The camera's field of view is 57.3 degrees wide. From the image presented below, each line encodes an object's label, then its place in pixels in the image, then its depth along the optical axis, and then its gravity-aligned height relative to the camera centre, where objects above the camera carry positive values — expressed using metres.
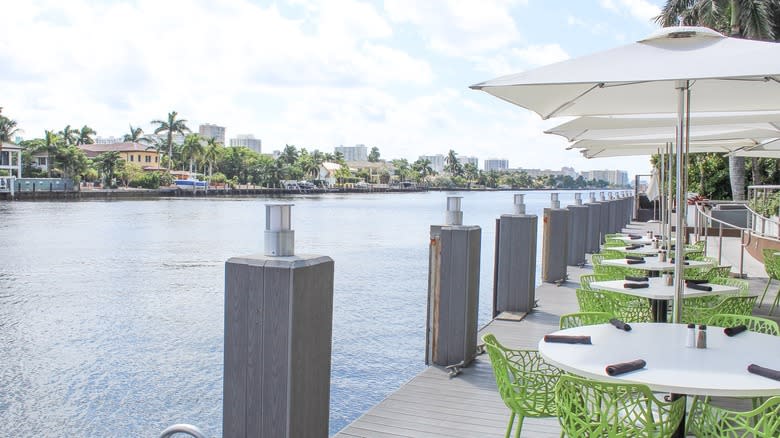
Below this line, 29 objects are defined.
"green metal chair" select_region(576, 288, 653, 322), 5.55 -0.86
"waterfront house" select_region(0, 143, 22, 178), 84.25 +2.92
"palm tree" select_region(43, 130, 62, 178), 87.31 +4.77
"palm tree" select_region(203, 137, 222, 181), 114.25 +5.99
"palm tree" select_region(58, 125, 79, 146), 110.68 +7.89
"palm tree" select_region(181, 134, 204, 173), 109.88 +6.06
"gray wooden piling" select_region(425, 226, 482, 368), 5.84 -0.81
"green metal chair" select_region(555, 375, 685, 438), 2.89 -0.91
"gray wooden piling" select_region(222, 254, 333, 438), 2.89 -0.64
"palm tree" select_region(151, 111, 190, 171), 111.12 +9.50
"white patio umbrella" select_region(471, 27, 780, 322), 3.84 +0.72
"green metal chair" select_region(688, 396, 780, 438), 2.78 -0.95
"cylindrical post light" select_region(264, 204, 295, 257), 3.04 -0.18
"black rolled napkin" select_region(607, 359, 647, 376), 3.17 -0.77
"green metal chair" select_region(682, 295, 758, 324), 5.18 -0.82
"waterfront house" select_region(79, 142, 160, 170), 108.56 +5.22
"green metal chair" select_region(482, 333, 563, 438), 3.62 -1.02
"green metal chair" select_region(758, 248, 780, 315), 8.59 -0.80
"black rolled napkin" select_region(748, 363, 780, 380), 3.09 -0.76
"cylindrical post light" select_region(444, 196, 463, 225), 5.89 -0.18
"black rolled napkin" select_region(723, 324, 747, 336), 3.91 -0.73
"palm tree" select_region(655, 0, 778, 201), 24.66 +6.47
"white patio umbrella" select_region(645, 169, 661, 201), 14.20 +0.13
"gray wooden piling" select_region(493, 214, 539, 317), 8.16 -0.80
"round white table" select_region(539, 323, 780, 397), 3.02 -0.78
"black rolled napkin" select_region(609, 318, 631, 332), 4.05 -0.74
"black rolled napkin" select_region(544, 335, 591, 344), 3.74 -0.76
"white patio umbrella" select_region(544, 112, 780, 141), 6.45 +0.71
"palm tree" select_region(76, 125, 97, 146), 115.39 +8.22
